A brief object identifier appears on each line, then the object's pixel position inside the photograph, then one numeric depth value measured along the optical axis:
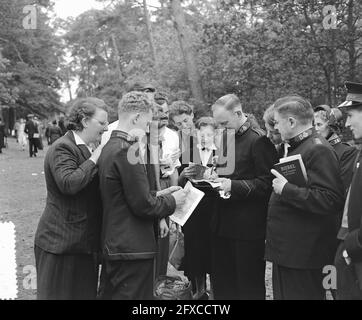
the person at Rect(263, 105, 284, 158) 4.83
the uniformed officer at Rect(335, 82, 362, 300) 3.32
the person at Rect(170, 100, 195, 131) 6.22
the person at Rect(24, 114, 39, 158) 24.36
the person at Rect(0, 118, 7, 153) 27.95
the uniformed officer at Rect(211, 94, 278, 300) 4.51
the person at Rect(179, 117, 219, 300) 5.40
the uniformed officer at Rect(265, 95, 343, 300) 3.76
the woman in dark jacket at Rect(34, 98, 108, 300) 3.86
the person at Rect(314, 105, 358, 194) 4.77
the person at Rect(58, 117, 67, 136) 23.06
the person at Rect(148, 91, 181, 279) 5.66
